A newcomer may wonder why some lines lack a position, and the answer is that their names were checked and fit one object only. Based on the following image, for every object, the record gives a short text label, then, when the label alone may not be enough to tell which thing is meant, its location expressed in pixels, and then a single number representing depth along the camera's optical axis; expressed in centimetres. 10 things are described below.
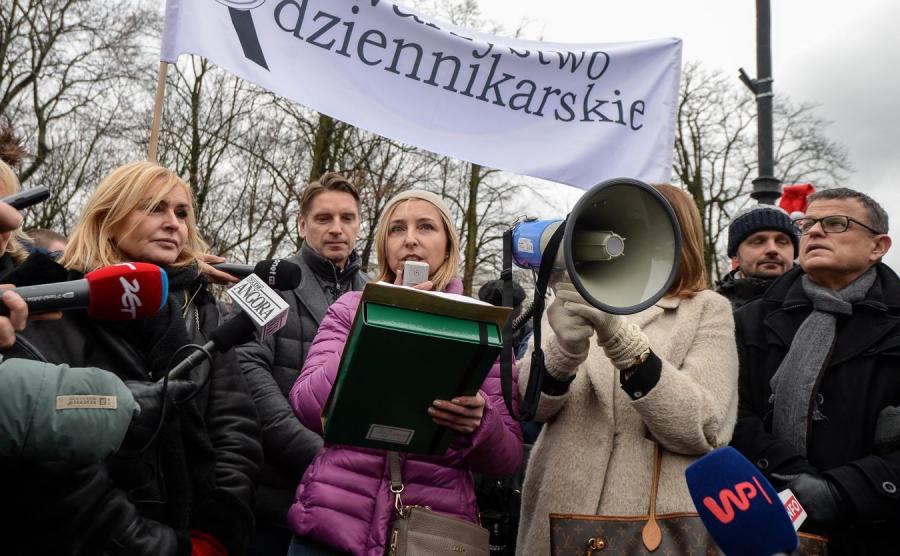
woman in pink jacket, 246
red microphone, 189
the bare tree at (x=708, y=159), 2070
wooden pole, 327
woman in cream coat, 226
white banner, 416
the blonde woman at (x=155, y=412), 197
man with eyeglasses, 257
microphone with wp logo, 148
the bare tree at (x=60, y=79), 1565
